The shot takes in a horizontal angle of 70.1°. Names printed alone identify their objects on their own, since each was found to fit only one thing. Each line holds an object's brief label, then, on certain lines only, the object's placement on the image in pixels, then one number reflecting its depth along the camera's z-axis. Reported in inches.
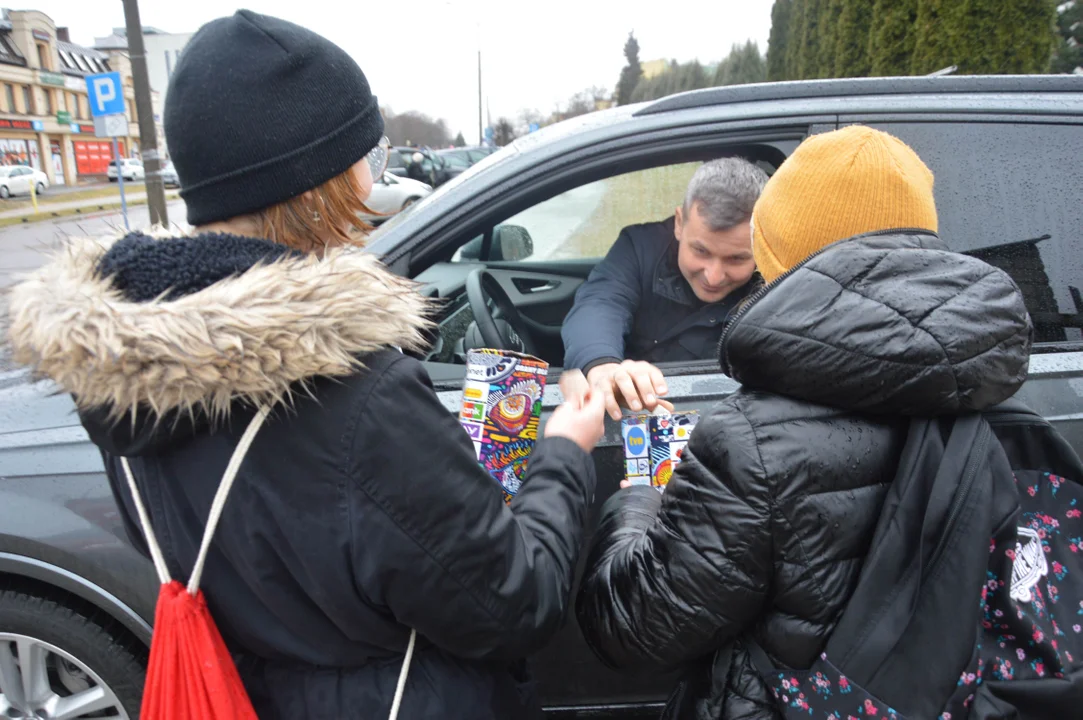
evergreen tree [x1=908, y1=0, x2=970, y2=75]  301.1
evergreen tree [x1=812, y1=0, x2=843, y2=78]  464.4
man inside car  88.1
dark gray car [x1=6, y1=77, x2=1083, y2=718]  73.2
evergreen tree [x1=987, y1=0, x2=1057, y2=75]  292.8
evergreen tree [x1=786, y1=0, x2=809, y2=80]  603.0
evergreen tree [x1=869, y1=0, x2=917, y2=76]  332.5
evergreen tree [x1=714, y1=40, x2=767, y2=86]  1007.6
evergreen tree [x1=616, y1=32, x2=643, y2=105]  2177.4
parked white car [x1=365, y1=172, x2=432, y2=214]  676.1
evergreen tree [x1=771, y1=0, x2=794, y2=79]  727.1
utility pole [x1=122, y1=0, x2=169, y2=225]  459.8
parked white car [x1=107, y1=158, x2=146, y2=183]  1919.3
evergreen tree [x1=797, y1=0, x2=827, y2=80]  560.1
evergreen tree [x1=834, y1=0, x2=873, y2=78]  424.2
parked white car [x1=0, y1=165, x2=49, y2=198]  1398.9
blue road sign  484.1
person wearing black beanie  34.6
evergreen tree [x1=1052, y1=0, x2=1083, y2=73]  536.4
